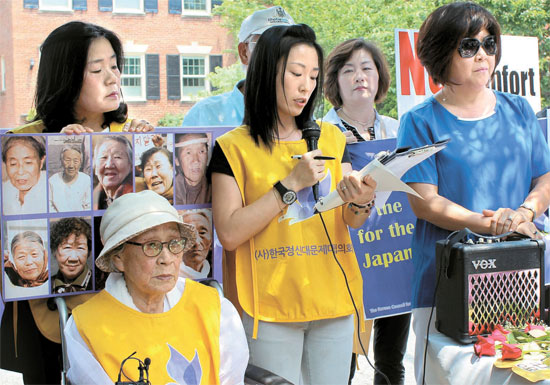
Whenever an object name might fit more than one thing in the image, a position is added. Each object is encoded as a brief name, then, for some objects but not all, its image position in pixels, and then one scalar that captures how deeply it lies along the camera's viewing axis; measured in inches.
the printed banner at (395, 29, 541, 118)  189.2
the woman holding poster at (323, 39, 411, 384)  154.2
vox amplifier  97.0
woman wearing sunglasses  110.0
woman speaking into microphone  102.7
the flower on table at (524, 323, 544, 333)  99.2
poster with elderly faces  97.8
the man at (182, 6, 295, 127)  151.0
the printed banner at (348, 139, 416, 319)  148.9
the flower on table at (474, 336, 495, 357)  94.1
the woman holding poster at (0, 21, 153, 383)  101.7
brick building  1214.9
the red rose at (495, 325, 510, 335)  98.5
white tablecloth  92.6
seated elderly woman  91.6
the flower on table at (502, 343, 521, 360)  92.4
